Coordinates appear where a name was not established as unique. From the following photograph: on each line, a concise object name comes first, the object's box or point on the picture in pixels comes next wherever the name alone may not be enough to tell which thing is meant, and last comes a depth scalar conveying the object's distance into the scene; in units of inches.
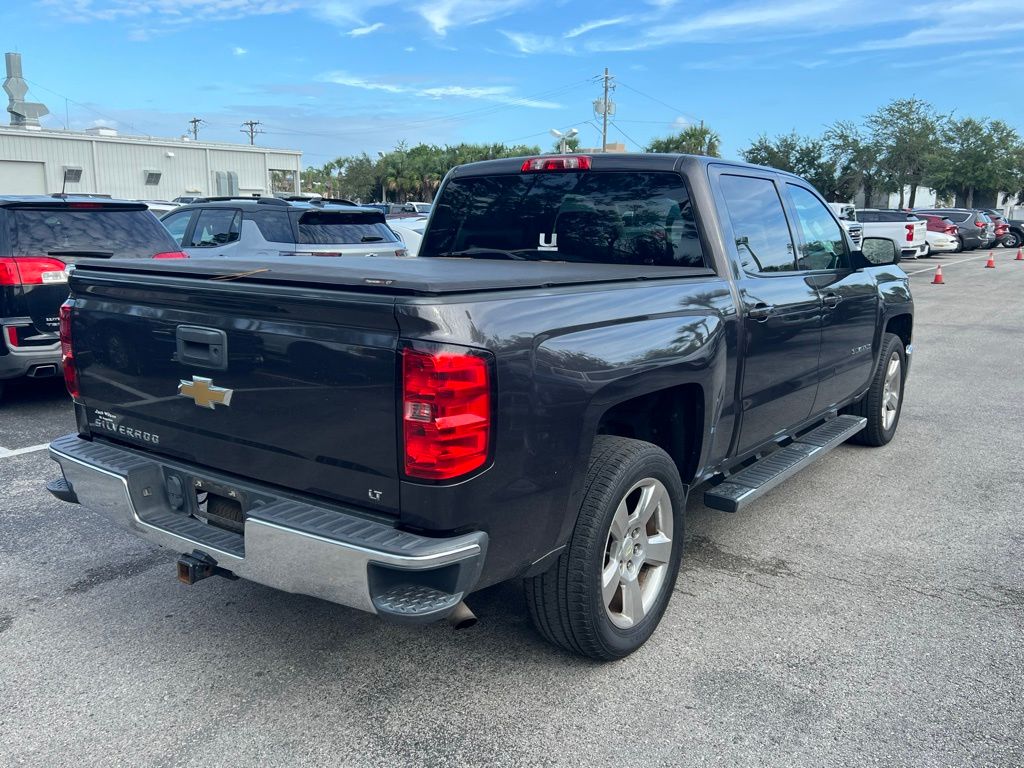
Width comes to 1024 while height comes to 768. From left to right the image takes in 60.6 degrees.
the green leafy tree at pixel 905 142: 2164.1
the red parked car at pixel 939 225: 1196.5
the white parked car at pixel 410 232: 625.6
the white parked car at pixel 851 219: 918.9
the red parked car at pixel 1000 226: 1456.7
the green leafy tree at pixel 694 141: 1961.2
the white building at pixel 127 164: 1429.6
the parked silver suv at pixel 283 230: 381.7
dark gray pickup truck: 101.5
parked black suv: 259.3
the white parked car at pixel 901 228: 1022.8
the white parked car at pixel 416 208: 1182.3
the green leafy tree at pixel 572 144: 1811.3
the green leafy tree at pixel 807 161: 2285.9
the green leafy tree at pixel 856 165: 2231.8
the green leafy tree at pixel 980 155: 2267.5
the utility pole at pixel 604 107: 1802.4
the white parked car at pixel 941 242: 1187.3
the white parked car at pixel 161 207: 674.8
